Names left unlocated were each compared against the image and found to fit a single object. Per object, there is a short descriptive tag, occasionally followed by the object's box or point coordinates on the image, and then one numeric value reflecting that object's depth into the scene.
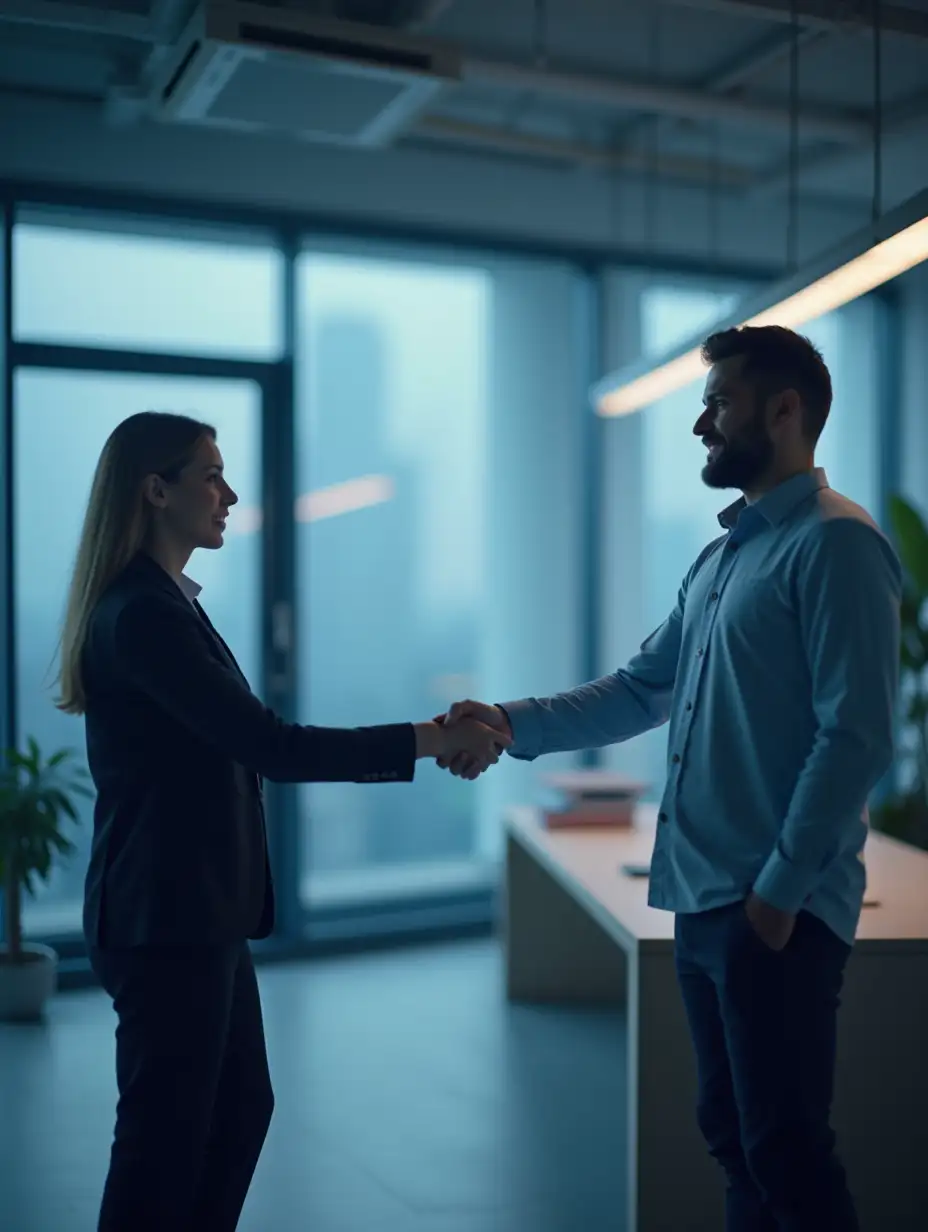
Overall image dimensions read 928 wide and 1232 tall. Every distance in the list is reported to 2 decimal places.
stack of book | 3.82
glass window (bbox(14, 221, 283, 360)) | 4.53
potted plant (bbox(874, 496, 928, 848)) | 5.31
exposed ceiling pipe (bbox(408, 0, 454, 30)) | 3.70
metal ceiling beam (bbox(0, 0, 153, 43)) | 3.46
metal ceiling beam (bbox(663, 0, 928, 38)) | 3.55
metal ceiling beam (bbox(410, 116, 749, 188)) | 4.75
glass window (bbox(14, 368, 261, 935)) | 4.57
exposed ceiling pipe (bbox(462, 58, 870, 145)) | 4.05
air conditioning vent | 3.38
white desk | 2.41
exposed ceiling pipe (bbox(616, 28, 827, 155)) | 4.18
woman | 1.85
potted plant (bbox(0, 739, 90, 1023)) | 4.04
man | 1.79
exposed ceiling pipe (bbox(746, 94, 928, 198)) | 4.78
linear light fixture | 2.57
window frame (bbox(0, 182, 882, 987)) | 4.51
